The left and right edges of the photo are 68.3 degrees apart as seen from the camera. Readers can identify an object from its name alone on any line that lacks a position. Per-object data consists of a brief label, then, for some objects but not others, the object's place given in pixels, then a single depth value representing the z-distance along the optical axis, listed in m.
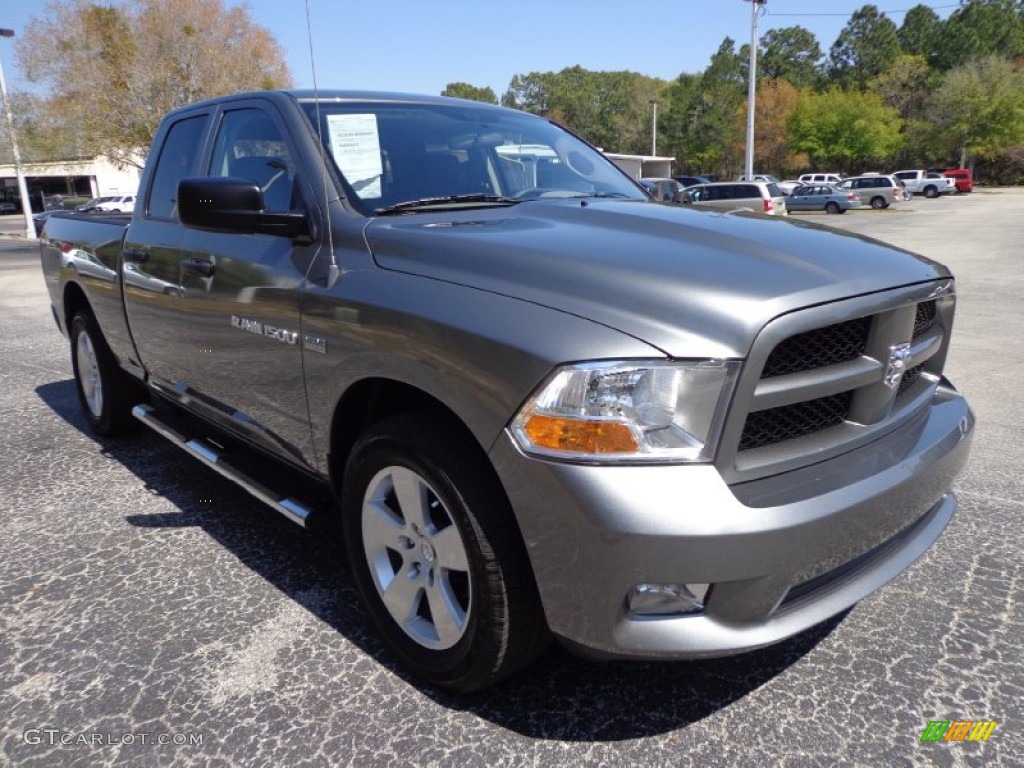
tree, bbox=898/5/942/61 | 90.31
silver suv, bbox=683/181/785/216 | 23.03
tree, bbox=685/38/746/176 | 71.69
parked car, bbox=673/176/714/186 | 40.83
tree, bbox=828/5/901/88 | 92.69
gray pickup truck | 1.76
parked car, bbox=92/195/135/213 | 29.73
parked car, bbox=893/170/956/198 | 48.59
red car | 50.12
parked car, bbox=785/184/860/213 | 36.16
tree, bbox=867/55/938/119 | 72.19
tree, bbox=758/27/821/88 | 101.56
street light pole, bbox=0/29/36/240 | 26.69
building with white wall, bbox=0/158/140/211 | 51.53
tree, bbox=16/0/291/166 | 27.44
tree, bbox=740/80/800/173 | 68.94
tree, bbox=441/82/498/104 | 114.94
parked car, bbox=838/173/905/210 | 39.16
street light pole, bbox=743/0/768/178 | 28.55
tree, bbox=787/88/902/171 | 61.72
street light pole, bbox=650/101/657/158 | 74.02
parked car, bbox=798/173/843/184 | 51.06
